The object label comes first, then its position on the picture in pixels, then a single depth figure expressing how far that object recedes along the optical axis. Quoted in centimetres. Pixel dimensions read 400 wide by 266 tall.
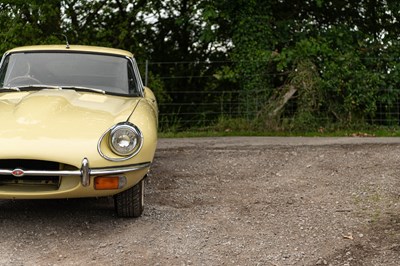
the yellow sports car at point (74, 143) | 431
